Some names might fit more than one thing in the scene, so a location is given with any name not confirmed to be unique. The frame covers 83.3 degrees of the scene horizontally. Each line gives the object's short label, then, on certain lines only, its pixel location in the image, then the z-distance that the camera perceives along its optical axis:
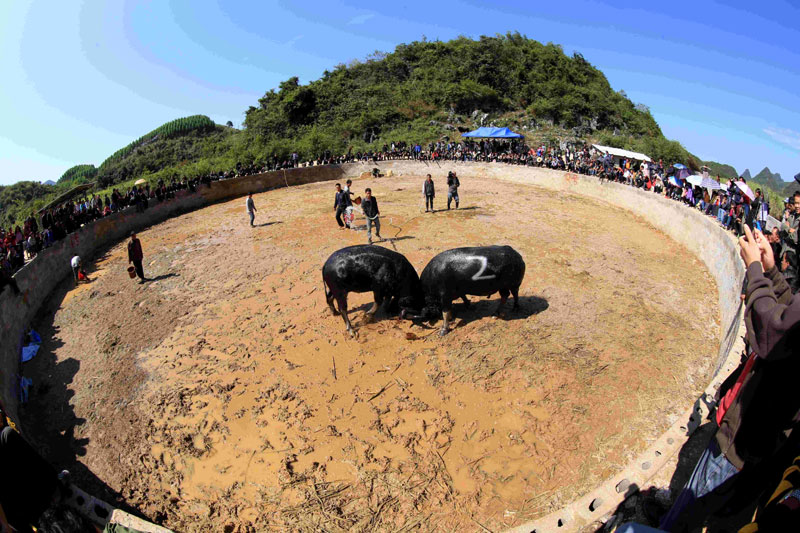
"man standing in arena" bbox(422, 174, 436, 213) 17.52
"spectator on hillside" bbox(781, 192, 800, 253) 6.79
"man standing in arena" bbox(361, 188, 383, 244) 13.87
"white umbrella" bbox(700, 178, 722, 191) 14.47
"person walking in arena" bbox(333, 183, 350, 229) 15.88
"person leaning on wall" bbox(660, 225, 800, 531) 2.56
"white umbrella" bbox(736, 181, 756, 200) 10.59
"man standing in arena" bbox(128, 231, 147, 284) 12.42
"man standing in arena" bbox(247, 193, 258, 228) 17.19
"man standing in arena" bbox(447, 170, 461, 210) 17.98
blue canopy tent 30.14
